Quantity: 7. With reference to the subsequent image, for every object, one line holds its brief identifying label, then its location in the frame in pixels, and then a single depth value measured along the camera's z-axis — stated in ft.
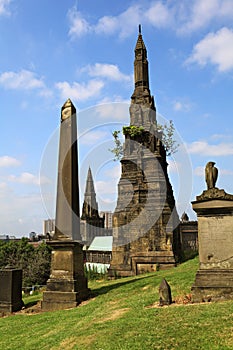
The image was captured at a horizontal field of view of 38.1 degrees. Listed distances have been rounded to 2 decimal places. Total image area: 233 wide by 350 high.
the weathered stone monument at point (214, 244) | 27.53
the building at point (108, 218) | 348.81
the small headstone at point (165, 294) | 27.14
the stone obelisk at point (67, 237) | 35.45
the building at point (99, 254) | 96.73
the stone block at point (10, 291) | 37.40
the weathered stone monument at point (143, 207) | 66.39
